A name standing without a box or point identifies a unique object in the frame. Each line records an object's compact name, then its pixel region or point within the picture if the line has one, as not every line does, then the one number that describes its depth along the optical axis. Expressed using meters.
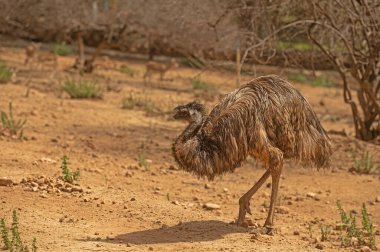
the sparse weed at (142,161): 17.30
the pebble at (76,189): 14.21
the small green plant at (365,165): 18.02
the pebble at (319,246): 12.06
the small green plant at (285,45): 22.48
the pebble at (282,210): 14.59
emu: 11.95
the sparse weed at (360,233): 12.09
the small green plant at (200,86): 30.93
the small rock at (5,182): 14.03
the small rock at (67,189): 14.14
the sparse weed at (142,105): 24.10
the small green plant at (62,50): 37.20
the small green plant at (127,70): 34.25
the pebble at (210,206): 14.43
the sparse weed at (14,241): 10.27
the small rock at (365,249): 11.80
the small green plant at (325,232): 12.55
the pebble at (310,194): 15.91
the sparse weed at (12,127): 18.12
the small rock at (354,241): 12.30
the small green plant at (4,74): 26.11
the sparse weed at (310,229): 12.70
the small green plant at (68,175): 14.29
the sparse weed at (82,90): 25.03
